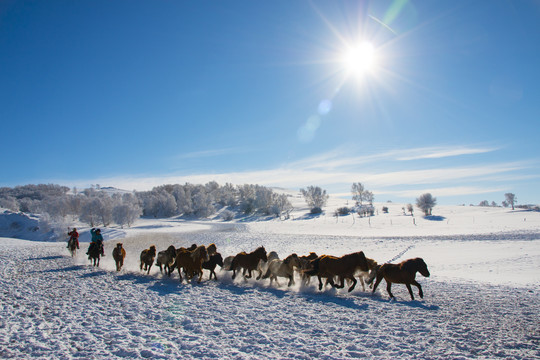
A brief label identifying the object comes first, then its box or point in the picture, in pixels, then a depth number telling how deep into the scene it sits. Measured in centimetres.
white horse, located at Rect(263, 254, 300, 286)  1098
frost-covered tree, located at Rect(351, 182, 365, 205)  11931
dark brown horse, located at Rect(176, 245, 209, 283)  1181
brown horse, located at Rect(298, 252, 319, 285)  1082
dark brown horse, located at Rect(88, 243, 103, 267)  1653
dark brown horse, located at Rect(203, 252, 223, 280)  1217
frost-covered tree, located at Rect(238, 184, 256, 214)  10900
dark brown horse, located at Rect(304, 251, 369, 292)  959
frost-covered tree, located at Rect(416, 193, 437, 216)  7812
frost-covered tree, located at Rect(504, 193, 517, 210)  11038
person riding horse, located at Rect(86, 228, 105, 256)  1673
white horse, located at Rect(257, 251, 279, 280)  1182
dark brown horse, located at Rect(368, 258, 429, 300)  884
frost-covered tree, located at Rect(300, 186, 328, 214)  11012
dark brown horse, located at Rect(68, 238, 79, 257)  1966
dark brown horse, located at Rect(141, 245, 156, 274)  1377
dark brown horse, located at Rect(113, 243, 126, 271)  1478
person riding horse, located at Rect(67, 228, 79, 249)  1994
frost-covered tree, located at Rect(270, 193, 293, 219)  9717
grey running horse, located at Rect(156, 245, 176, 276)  1337
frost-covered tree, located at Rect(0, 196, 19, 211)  11725
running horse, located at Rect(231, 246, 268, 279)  1185
